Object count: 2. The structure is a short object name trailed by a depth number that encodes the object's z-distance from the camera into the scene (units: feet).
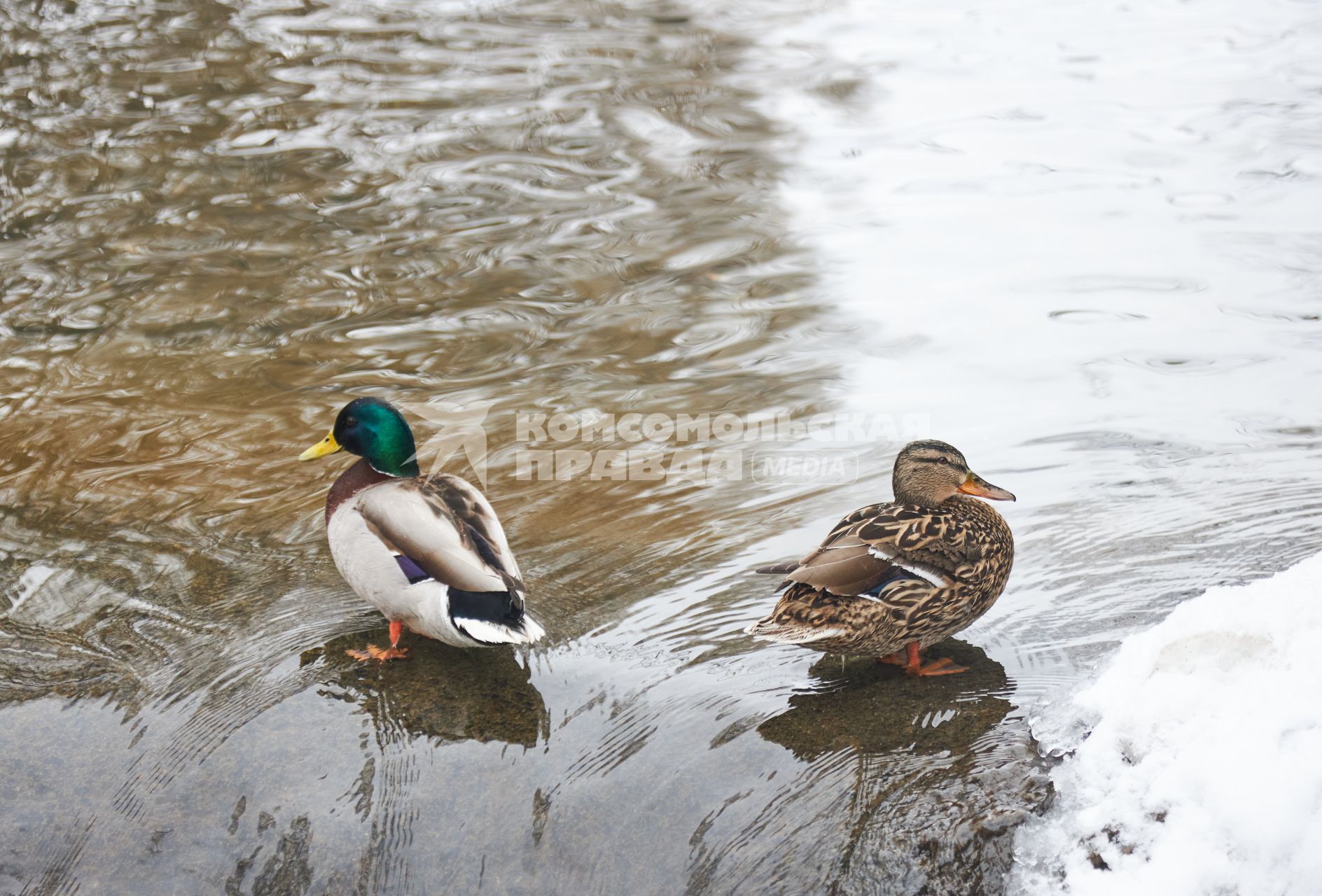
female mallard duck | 24.53
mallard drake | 25.05
